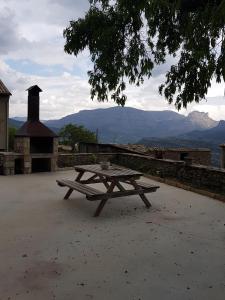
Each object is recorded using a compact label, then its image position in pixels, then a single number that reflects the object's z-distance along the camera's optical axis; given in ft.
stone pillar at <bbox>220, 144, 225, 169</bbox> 52.77
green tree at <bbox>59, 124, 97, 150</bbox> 96.64
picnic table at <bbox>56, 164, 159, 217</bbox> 15.41
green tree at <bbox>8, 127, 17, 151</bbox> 72.23
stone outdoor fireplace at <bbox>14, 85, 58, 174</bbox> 29.77
